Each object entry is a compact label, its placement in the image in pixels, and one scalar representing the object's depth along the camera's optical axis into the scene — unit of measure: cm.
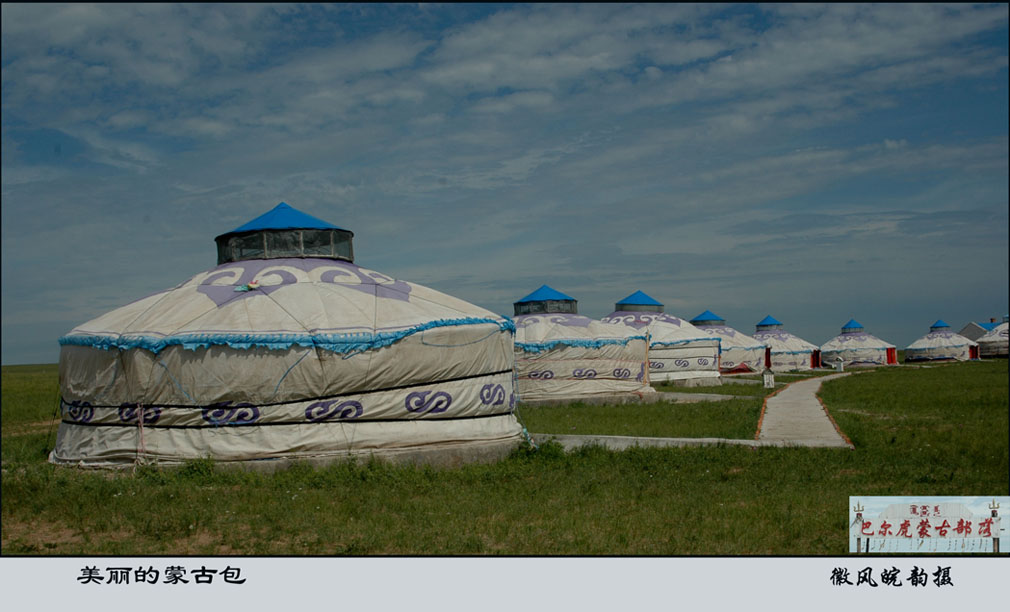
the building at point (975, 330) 6291
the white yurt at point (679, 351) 2792
